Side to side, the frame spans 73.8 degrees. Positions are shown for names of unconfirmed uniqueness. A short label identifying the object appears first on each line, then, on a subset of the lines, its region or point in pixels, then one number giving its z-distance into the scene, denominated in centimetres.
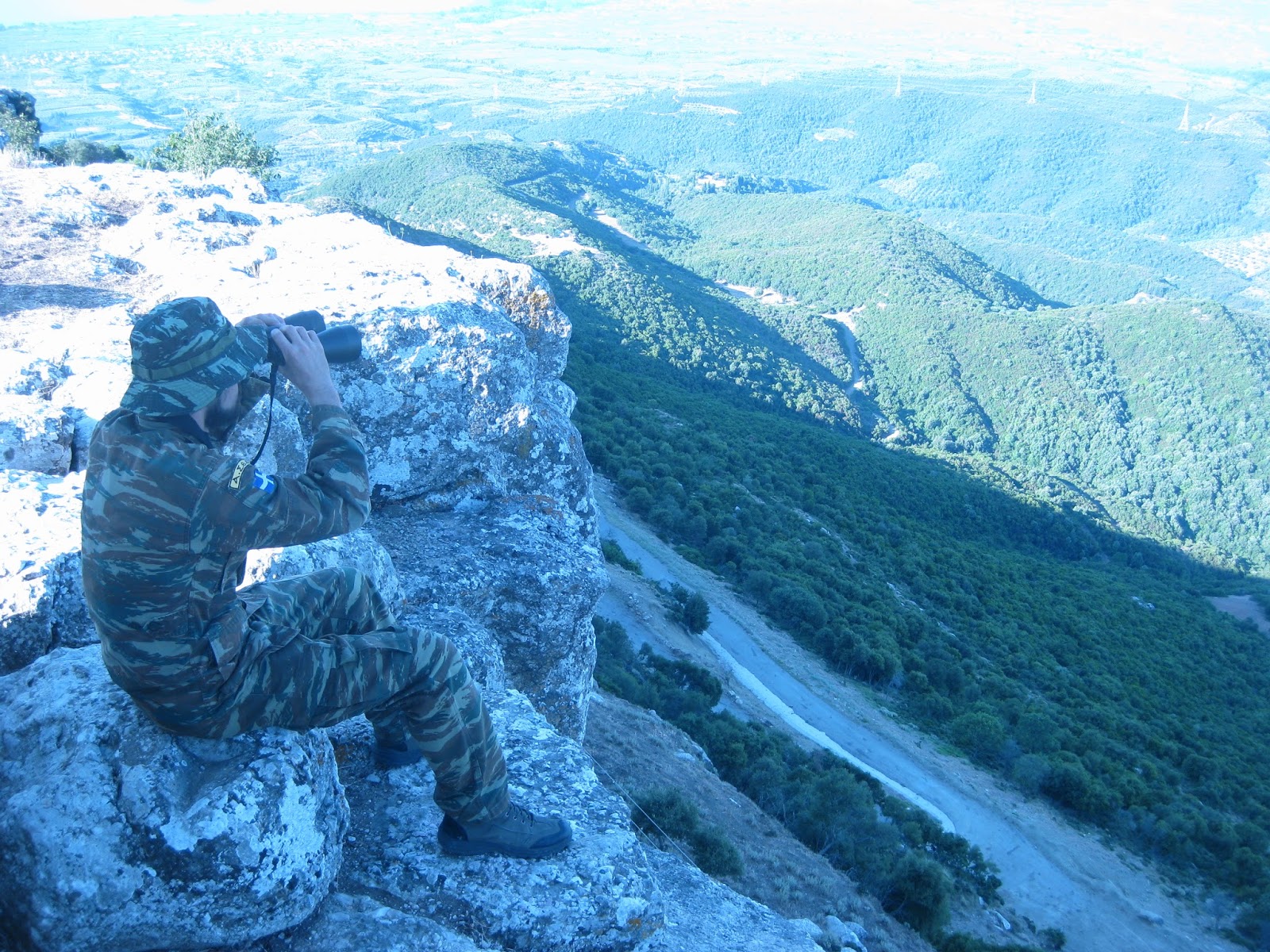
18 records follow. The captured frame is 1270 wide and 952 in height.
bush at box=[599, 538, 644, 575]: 2214
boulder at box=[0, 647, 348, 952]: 326
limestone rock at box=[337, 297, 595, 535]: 785
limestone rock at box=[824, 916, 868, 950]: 778
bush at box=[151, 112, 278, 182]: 2269
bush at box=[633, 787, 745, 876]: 789
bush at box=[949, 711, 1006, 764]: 2088
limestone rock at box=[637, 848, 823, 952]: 507
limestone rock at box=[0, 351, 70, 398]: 654
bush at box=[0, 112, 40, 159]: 1691
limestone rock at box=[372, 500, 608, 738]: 721
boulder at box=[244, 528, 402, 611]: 514
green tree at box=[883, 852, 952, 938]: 1078
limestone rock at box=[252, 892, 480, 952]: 365
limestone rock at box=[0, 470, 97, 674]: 439
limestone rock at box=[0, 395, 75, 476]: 577
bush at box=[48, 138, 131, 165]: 1934
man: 307
